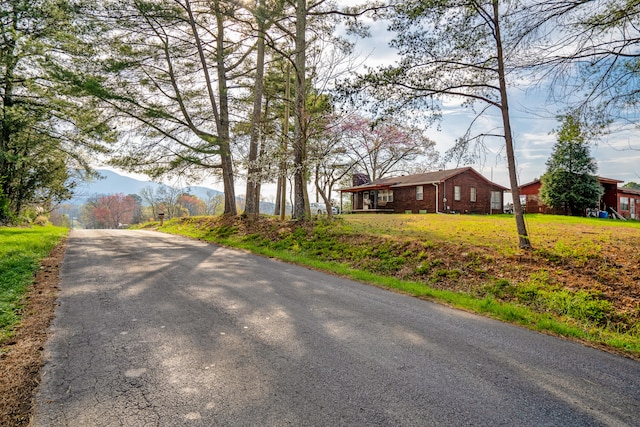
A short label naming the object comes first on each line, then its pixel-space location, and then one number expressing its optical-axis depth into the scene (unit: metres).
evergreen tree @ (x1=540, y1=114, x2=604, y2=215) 22.44
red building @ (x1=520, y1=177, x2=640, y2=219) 25.98
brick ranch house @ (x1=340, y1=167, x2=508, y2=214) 23.83
